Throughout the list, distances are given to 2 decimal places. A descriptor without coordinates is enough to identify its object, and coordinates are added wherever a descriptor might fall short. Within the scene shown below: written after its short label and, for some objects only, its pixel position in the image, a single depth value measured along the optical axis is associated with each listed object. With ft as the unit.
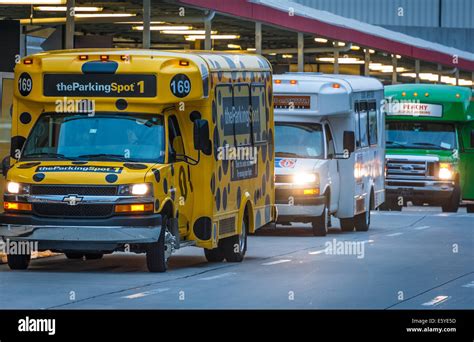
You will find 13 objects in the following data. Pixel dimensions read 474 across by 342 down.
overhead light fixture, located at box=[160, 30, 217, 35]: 124.36
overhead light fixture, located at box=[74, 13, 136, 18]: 106.63
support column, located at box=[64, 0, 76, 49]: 89.03
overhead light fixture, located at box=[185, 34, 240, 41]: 134.00
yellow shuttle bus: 63.67
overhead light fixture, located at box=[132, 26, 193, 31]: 120.97
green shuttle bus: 131.64
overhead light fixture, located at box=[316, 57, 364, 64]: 186.47
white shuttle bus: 94.58
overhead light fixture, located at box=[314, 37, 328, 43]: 149.16
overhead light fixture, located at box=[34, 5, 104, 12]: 97.75
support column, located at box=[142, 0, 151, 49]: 95.66
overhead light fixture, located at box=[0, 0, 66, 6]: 90.43
